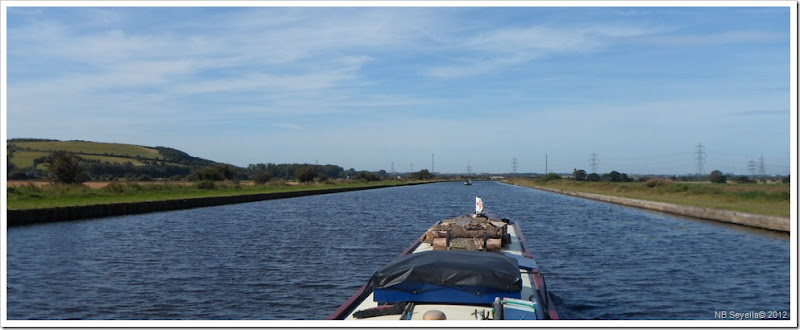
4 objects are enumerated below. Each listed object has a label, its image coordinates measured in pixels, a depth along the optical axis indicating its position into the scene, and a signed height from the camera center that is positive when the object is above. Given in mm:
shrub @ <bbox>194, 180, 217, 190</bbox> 81625 -1517
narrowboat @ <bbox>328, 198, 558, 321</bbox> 11540 -2121
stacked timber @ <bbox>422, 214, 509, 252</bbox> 18312 -1844
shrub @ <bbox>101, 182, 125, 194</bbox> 59872 -1383
